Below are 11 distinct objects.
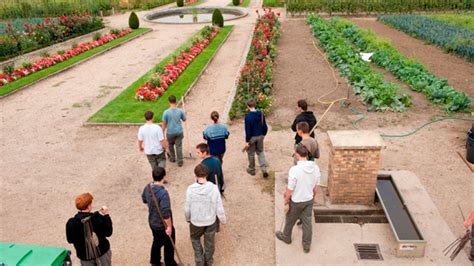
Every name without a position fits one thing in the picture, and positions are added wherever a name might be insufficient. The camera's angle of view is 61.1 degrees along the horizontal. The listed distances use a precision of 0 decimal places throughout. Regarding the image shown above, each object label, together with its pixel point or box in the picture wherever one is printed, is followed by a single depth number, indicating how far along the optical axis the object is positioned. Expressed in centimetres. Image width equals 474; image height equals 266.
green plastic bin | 511
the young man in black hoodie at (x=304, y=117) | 845
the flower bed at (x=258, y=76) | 1272
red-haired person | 527
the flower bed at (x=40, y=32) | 2164
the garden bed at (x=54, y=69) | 1599
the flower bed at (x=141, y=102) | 1268
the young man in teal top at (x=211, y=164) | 677
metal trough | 649
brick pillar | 732
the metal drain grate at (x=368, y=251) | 658
